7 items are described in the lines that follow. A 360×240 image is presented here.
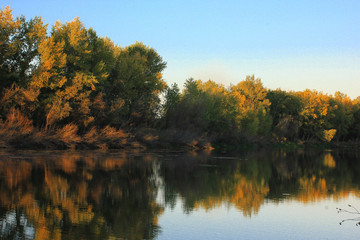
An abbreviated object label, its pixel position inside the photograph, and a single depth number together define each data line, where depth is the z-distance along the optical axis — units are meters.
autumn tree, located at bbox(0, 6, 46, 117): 39.50
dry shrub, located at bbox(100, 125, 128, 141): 46.31
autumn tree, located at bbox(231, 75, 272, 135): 83.62
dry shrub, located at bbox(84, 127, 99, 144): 44.19
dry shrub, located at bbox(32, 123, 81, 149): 39.93
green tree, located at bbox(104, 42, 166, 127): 51.16
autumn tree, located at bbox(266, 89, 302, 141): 94.25
